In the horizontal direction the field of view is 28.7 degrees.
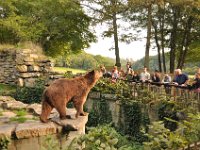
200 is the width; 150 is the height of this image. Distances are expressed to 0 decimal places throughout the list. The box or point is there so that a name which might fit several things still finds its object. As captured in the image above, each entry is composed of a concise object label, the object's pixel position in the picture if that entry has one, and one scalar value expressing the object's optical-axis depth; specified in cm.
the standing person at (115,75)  1902
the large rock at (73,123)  1017
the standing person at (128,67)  2019
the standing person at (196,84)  1309
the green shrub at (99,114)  1783
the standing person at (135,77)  1894
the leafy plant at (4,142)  936
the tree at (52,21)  3284
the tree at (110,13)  3039
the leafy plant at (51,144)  496
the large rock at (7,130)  948
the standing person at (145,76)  1748
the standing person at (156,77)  1717
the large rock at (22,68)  2298
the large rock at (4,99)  1601
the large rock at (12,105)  1334
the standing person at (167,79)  1648
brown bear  1048
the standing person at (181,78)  1441
